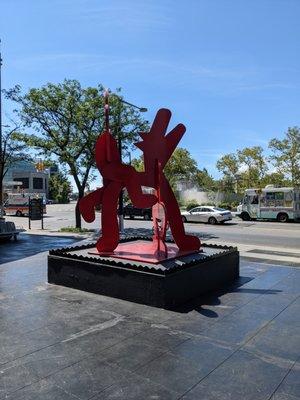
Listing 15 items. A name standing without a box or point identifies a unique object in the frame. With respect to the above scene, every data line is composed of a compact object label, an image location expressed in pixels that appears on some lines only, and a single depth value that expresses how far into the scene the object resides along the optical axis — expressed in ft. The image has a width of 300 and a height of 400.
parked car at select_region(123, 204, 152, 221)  123.13
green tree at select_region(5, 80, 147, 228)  78.02
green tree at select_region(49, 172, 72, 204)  328.29
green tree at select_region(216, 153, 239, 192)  185.98
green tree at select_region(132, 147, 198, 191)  195.83
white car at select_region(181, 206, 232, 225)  106.01
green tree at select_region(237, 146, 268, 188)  169.78
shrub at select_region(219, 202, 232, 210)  155.43
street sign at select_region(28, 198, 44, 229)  88.99
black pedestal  25.59
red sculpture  30.60
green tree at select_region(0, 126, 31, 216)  84.68
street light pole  76.28
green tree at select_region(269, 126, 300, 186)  148.87
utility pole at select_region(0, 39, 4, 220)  85.07
